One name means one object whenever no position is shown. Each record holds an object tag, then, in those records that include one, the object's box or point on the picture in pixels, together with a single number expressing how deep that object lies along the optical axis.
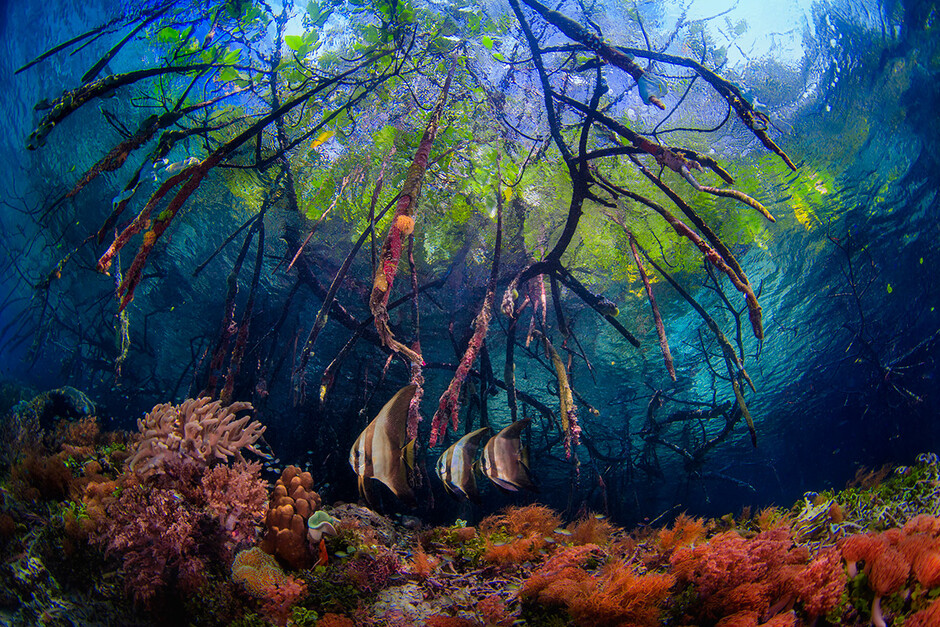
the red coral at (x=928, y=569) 2.41
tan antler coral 3.34
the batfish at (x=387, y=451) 2.18
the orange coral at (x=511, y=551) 3.91
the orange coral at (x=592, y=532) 5.27
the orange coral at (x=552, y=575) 3.02
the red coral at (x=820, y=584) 2.39
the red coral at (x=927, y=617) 2.15
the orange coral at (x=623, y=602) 2.51
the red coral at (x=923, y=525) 3.06
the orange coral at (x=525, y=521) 5.23
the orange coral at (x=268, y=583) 2.90
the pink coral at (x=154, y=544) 2.90
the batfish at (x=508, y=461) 3.16
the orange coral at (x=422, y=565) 3.65
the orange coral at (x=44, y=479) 4.18
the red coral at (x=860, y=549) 2.62
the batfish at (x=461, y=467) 2.96
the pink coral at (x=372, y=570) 3.29
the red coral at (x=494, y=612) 2.70
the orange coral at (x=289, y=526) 3.44
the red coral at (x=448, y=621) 2.62
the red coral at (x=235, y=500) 3.21
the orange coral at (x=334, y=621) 2.72
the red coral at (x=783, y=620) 2.19
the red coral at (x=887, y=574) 2.42
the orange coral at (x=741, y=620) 2.25
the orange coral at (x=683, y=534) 4.24
